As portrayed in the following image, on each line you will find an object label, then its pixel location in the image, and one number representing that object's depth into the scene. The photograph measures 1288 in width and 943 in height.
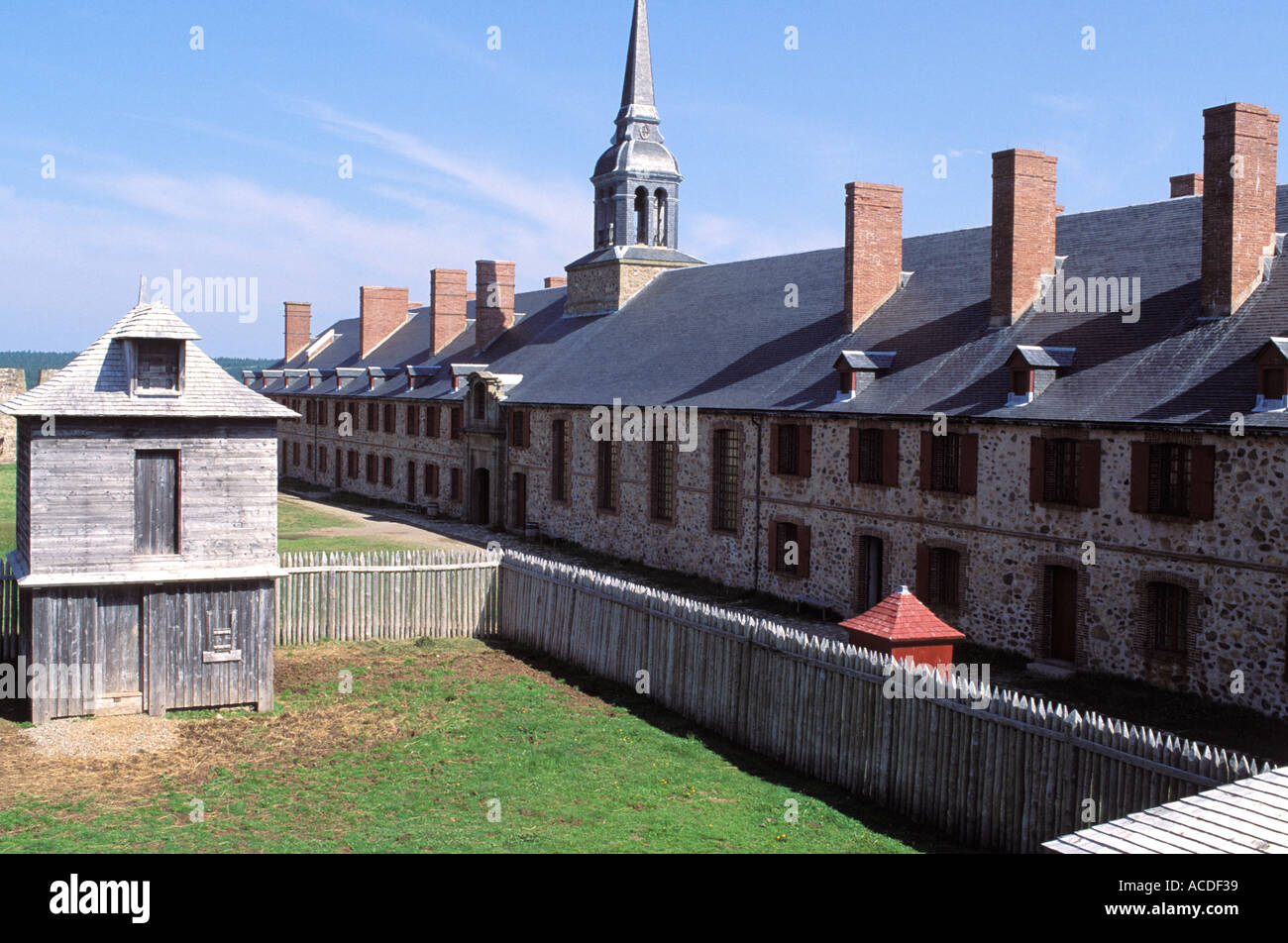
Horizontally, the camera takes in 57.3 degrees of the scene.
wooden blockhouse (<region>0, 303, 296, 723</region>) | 17.22
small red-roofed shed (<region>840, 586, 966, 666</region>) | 15.13
